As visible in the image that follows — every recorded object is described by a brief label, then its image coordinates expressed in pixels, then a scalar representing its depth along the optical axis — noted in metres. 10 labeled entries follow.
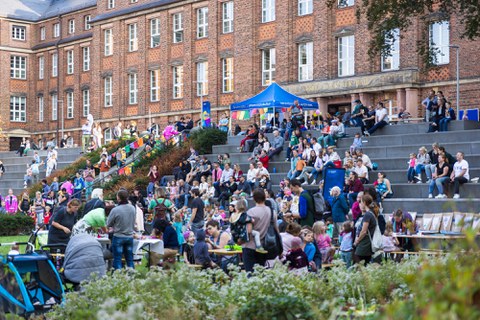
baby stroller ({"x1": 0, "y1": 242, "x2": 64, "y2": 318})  11.15
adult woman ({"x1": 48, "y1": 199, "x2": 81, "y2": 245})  15.91
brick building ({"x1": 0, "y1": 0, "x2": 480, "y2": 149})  40.06
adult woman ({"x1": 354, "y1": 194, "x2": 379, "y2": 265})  14.59
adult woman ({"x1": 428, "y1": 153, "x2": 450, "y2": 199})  24.17
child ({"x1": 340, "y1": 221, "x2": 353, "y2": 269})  16.11
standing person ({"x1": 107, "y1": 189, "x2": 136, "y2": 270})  15.56
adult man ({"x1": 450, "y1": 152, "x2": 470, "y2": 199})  23.86
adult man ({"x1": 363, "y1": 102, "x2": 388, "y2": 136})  30.86
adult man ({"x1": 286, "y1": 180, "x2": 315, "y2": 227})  19.69
